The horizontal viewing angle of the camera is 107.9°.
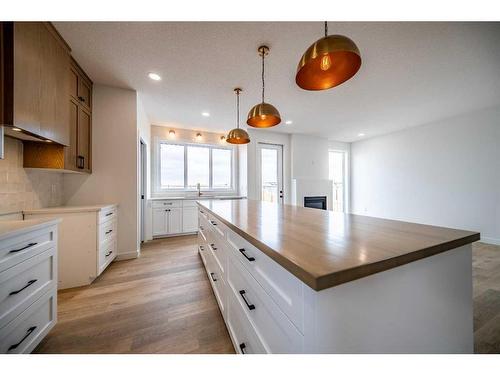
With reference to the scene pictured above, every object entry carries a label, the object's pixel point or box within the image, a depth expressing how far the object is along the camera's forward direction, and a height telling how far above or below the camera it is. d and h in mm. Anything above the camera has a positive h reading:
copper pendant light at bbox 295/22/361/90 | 980 +770
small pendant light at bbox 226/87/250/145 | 2514 +713
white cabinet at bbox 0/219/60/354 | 1009 -603
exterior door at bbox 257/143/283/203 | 5070 +471
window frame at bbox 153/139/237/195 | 4527 +471
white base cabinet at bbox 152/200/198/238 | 4008 -673
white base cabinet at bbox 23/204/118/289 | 2018 -648
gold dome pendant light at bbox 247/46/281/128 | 1836 +762
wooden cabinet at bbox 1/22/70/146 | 1316 +916
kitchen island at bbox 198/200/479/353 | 552 -376
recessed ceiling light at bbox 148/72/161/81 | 2400 +1500
